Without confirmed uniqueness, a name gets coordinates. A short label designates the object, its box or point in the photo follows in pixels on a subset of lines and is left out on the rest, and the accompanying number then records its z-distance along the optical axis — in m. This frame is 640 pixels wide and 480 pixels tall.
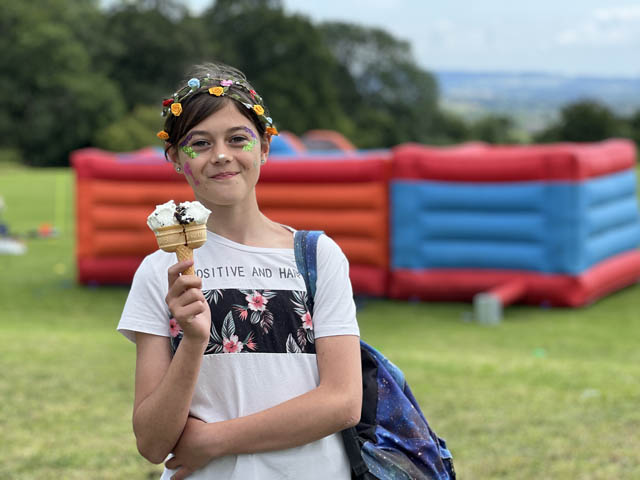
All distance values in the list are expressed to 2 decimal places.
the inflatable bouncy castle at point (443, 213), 7.98
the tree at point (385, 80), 63.19
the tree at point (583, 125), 50.19
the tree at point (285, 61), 48.59
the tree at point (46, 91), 41.00
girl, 1.69
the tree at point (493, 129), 60.30
